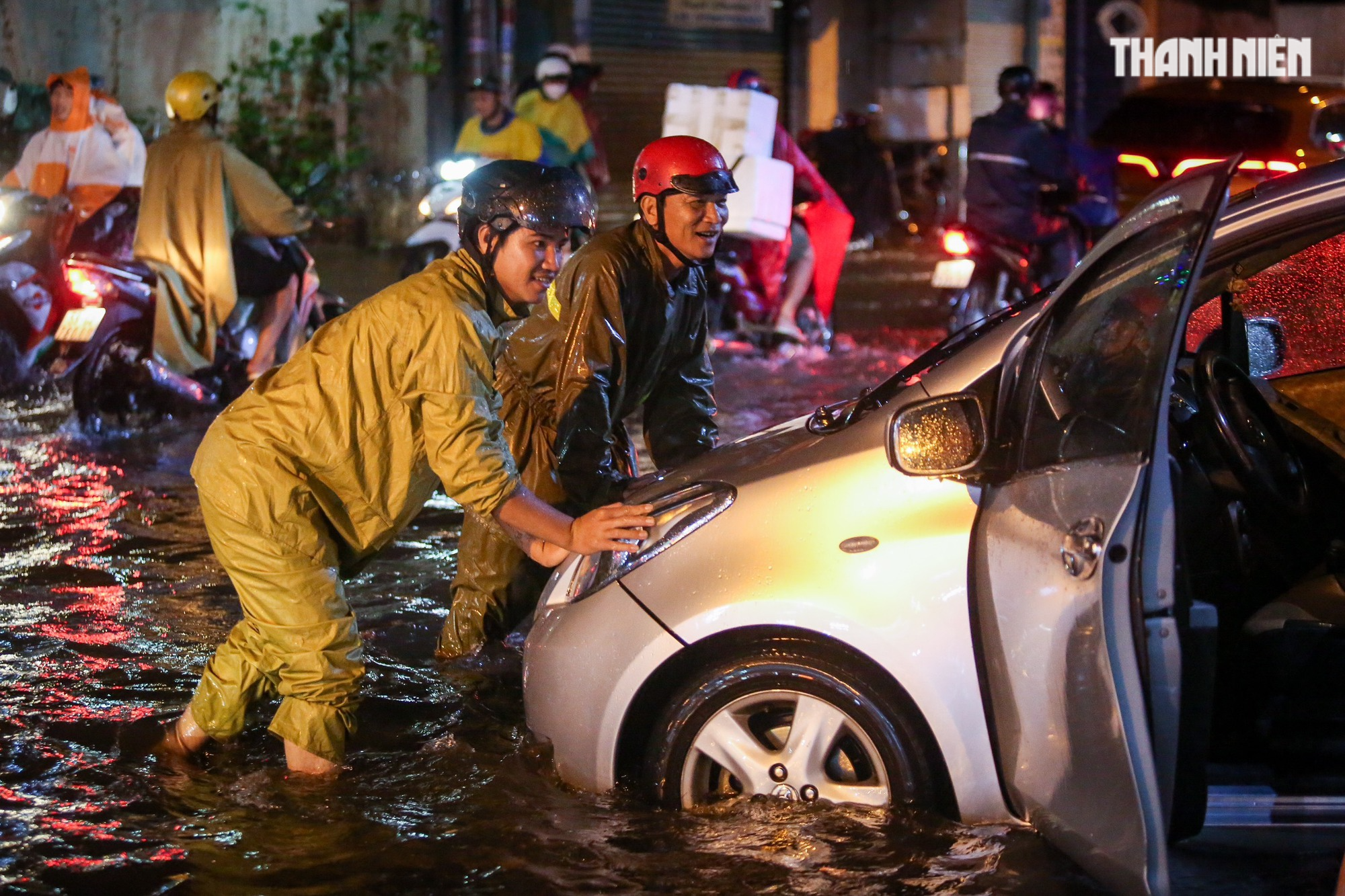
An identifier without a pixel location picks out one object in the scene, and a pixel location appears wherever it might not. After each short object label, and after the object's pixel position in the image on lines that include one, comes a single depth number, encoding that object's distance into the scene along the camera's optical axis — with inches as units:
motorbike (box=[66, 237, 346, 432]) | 330.0
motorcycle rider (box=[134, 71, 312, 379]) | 325.4
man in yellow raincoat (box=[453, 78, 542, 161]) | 466.0
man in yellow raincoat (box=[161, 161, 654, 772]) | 141.6
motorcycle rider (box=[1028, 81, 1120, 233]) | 424.5
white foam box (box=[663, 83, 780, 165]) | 424.2
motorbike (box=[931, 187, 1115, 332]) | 423.8
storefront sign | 725.3
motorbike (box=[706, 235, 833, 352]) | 442.3
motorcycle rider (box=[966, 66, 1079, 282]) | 416.8
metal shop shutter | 698.2
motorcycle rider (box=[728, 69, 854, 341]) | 443.8
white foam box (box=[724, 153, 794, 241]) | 422.9
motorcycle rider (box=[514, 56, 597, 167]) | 493.4
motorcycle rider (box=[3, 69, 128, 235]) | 378.3
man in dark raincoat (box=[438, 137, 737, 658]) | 173.5
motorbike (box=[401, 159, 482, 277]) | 434.9
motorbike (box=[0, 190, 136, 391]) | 351.9
